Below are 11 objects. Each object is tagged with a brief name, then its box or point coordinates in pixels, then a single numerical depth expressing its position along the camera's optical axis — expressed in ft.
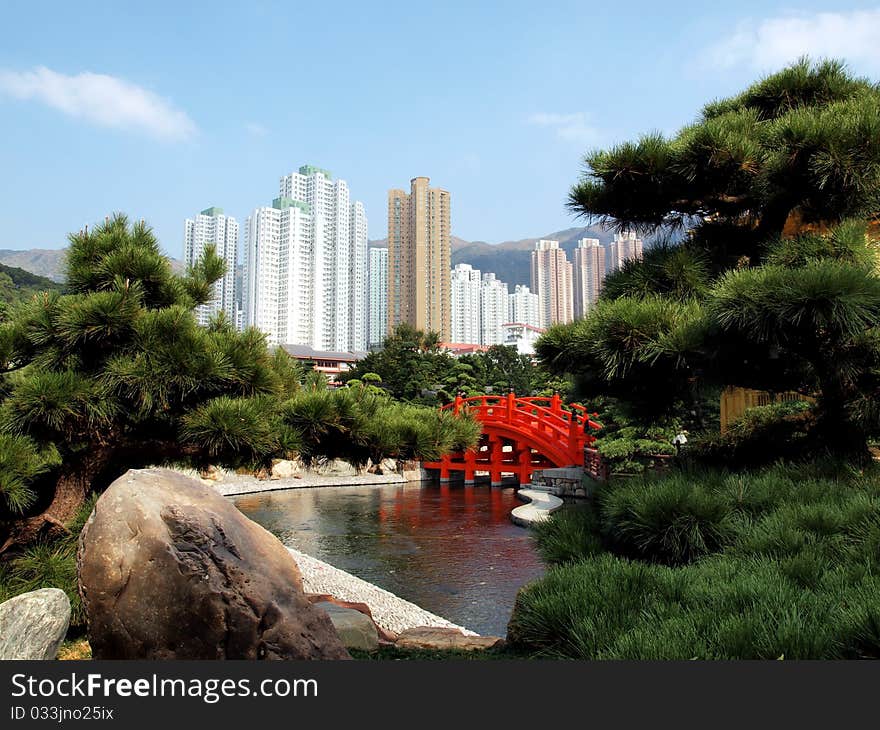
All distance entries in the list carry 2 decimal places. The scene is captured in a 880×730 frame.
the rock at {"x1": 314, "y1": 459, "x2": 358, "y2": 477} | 60.64
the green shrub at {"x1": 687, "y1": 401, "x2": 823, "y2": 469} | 15.61
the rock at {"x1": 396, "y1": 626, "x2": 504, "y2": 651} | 11.36
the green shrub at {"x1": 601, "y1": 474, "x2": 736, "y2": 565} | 10.50
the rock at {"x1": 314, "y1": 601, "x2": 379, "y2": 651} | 11.63
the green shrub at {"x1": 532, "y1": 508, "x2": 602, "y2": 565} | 11.43
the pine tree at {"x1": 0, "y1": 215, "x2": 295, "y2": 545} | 10.40
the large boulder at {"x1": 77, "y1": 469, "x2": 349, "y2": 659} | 7.00
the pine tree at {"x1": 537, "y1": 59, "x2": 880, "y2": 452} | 12.25
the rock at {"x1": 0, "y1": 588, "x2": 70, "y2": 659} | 8.44
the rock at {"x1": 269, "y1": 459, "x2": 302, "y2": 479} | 60.34
